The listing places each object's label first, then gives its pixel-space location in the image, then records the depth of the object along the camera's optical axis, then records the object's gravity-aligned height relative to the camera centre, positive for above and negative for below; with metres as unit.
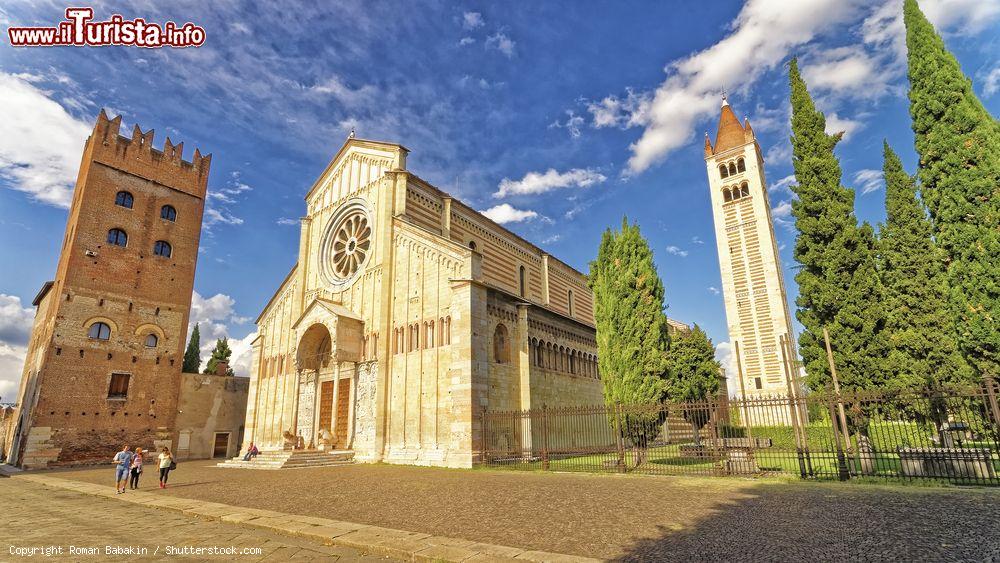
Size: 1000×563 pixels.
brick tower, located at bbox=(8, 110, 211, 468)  25.11 +5.99
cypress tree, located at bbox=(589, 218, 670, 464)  17.02 +2.84
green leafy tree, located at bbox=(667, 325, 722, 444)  18.31 +1.79
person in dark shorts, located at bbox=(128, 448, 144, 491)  14.08 -1.50
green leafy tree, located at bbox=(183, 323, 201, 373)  41.66 +5.30
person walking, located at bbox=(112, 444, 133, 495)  13.59 -1.34
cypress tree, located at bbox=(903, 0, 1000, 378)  11.37 +5.44
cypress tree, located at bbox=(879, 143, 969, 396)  17.75 +4.48
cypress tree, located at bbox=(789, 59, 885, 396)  14.04 +3.86
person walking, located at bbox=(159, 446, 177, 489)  14.39 -1.39
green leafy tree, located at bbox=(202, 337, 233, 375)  45.66 +5.75
